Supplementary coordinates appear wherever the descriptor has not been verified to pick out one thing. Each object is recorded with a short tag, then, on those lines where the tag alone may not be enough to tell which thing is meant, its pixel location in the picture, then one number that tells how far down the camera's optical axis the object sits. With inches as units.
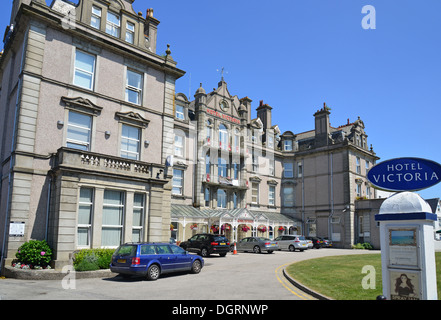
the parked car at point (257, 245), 1200.2
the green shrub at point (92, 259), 596.1
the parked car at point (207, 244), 1005.2
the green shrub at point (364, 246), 1546.5
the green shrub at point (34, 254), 597.0
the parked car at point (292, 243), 1327.5
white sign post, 290.4
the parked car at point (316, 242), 1560.0
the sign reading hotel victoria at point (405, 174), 305.1
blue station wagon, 538.9
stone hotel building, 647.1
